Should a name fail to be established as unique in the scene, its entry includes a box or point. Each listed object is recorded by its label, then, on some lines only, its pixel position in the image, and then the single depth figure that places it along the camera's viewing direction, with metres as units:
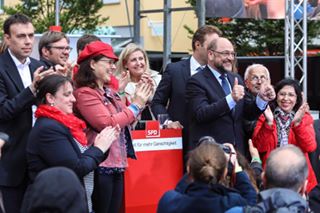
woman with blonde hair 7.27
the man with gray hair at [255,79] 7.31
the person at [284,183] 3.94
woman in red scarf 5.29
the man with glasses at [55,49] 6.87
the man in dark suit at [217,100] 6.42
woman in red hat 5.93
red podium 6.72
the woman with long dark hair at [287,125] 7.04
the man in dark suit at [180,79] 7.13
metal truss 12.93
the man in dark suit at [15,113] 5.73
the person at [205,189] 4.26
